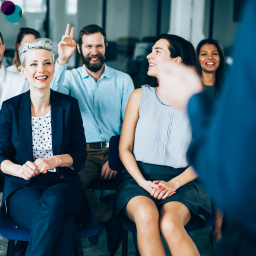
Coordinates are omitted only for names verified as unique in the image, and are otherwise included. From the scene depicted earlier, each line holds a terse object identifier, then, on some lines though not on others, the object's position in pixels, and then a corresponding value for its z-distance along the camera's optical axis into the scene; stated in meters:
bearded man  2.41
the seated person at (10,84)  2.46
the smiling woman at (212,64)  2.86
